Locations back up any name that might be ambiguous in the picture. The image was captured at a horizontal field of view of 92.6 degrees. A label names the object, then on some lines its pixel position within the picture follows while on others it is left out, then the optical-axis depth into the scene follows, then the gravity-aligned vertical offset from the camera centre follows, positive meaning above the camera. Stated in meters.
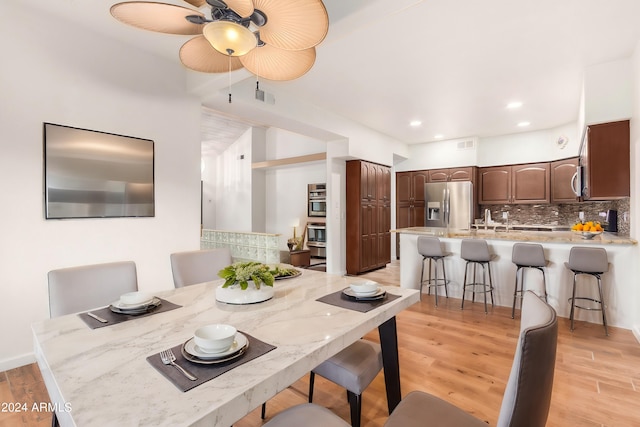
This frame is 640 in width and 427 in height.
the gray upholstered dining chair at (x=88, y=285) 1.61 -0.41
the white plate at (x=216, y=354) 0.94 -0.44
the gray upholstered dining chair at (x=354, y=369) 1.46 -0.78
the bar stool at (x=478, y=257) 3.65 -0.55
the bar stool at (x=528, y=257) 3.34 -0.51
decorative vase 1.50 -0.41
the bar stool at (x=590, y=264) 3.00 -0.53
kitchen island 3.17 -0.69
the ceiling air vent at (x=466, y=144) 6.30 +1.40
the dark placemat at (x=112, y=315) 1.27 -0.45
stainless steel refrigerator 6.12 +0.15
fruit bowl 3.44 -0.27
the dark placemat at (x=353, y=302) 1.45 -0.45
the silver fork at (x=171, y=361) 0.87 -0.46
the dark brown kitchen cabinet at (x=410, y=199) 6.99 +0.31
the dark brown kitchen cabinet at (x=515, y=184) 5.71 +0.54
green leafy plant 1.49 -0.31
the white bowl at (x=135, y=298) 1.43 -0.40
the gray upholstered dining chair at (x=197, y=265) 2.12 -0.38
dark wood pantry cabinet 5.70 -0.07
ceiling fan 1.26 +0.85
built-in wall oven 7.89 -0.69
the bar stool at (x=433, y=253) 3.95 -0.54
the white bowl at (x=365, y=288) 1.57 -0.39
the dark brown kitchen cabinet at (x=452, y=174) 6.27 +0.79
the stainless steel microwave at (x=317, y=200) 7.84 +0.32
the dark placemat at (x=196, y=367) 0.84 -0.46
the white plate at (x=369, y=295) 1.56 -0.43
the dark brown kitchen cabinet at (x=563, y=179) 5.36 +0.56
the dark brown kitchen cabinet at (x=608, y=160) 3.19 +0.54
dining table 0.74 -0.46
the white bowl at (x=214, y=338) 0.94 -0.41
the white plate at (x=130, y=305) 1.40 -0.43
